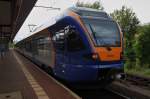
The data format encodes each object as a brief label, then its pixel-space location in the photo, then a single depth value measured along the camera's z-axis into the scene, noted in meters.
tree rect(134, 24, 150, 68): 13.15
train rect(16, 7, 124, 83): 4.68
